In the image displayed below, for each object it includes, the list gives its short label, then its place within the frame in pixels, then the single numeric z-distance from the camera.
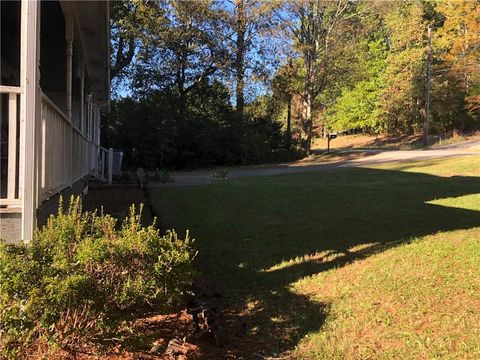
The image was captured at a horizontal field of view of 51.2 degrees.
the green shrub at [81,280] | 2.85
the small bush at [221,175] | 20.44
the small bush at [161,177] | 19.83
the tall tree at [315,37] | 32.34
